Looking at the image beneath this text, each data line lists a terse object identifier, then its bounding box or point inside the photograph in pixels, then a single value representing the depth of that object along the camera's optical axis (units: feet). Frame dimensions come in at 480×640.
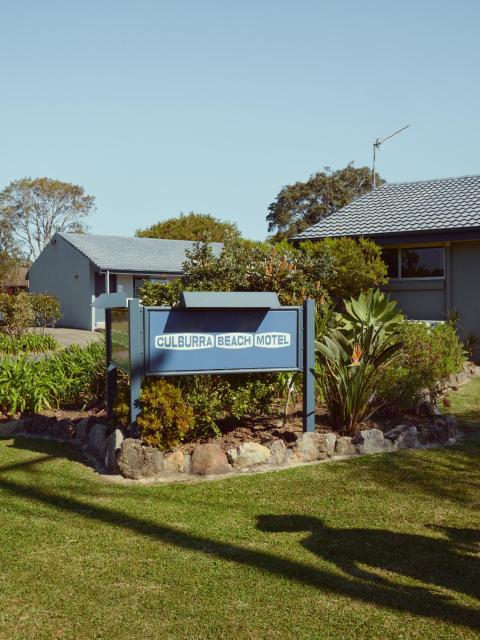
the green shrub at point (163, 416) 22.08
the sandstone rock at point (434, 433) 25.38
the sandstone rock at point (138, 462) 21.40
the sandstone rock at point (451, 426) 26.22
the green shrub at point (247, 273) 36.70
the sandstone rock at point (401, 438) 24.62
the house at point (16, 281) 174.81
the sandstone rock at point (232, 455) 22.20
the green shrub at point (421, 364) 28.30
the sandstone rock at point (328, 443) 23.72
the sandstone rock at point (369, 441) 24.14
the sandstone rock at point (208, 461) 21.79
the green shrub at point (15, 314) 70.79
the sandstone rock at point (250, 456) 22.22
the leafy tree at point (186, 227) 181.47
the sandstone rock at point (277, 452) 22.73
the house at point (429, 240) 56.85
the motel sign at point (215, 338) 22.81
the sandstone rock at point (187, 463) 21.85
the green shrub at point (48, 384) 30.89
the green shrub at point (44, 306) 89.12
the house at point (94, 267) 104.01
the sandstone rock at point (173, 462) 21.74
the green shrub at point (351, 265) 56.49
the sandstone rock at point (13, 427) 28.58
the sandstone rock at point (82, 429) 26.85
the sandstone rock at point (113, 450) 21.95
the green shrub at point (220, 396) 23.71
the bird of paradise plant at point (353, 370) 25.26
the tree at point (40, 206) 196.65
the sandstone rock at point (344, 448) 24.08
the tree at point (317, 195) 190.70
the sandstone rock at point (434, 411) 28.19
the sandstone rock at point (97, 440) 24.61
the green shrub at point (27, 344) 62.75
